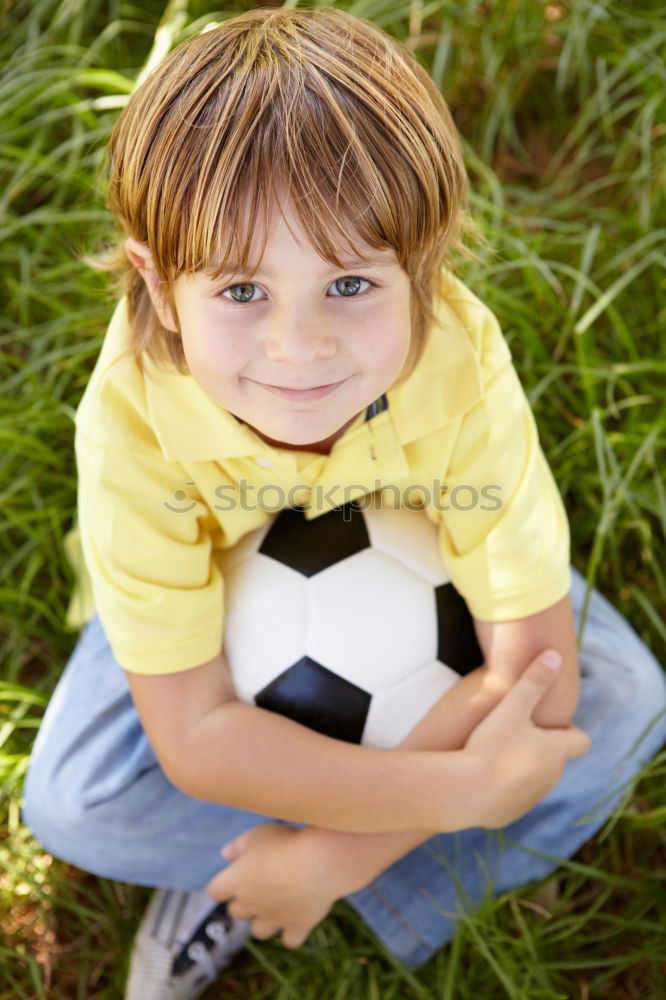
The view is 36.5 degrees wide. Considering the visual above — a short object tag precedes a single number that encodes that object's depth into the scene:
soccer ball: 1.48
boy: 1.11
